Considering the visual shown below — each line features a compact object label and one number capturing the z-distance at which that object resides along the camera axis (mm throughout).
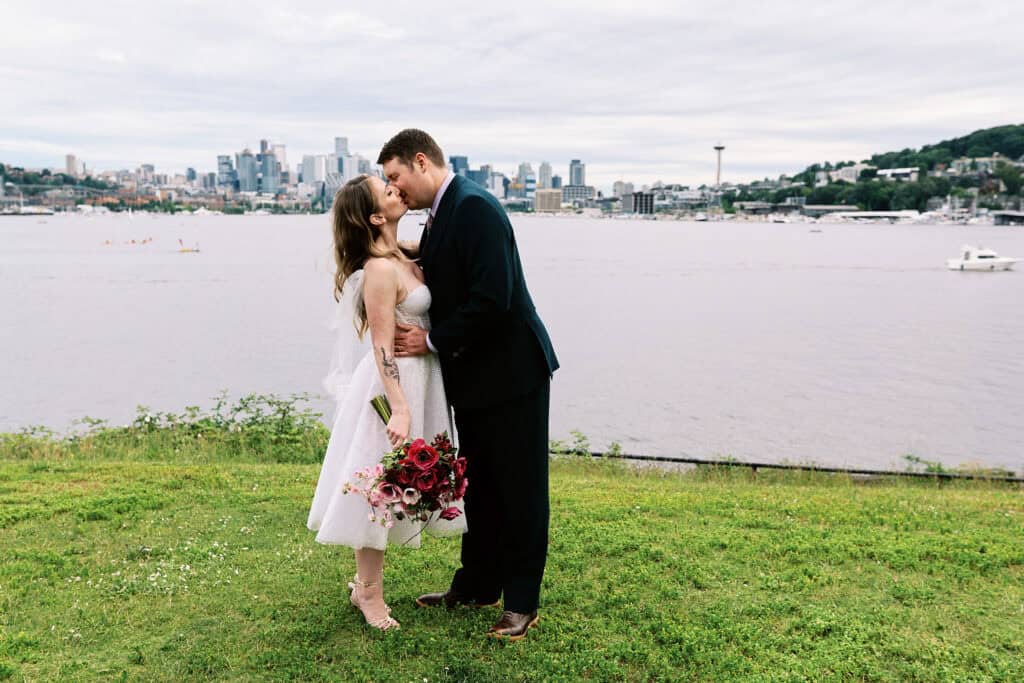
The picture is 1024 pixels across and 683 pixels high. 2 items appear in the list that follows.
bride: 4719
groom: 4668
